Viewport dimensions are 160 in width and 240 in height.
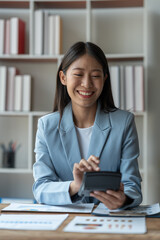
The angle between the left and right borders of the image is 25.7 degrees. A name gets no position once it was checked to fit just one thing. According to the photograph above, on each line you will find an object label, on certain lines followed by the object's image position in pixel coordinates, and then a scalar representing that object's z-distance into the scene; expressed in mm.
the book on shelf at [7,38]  2828
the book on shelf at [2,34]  2818
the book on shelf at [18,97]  2812
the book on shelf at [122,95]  2719
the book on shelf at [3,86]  2807
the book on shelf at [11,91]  2822
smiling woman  1602
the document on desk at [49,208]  1297
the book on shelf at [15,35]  2812
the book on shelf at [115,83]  2715
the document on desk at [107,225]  1015
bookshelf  2838
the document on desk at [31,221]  1054
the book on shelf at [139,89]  2693
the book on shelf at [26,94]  2809
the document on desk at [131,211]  1236
